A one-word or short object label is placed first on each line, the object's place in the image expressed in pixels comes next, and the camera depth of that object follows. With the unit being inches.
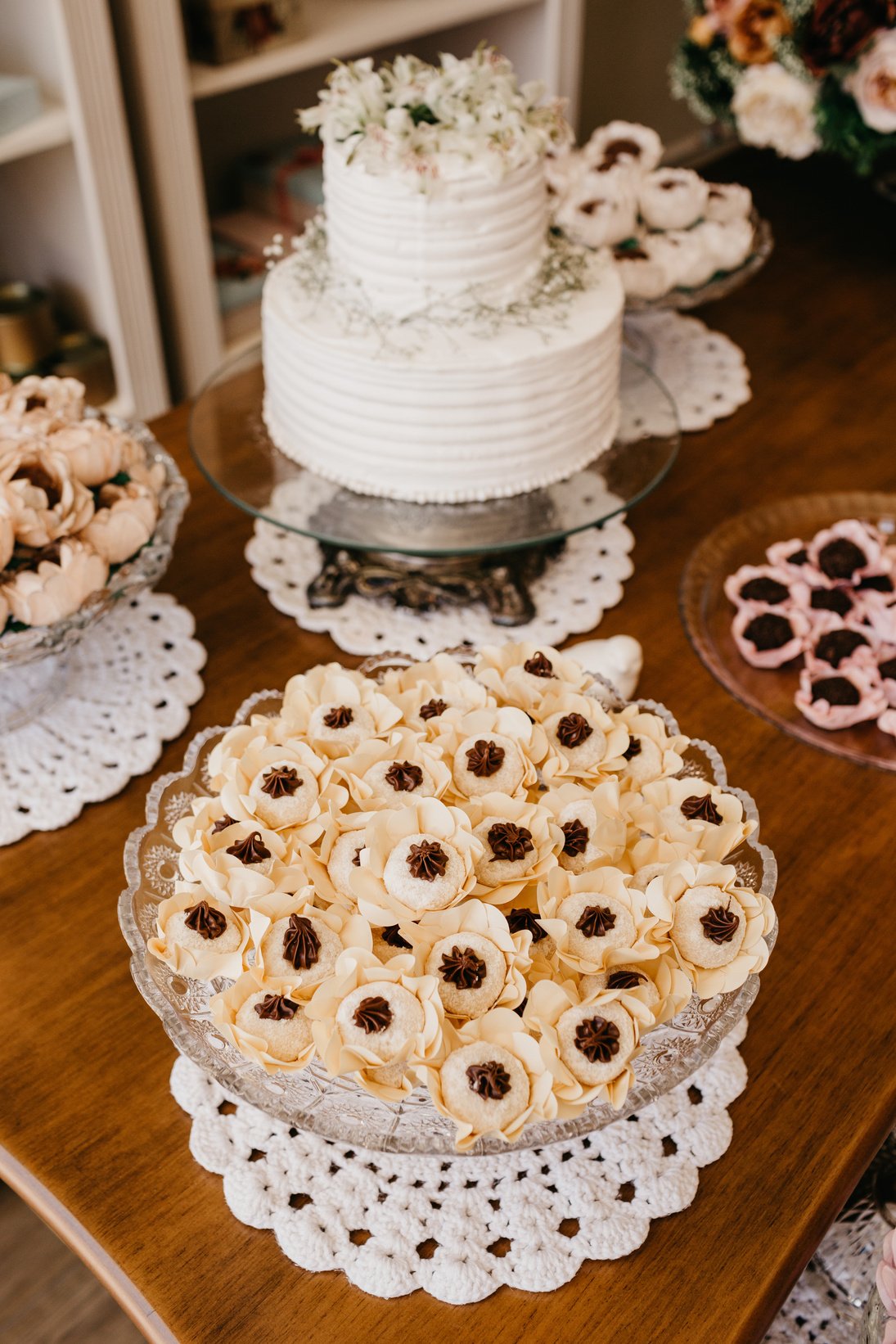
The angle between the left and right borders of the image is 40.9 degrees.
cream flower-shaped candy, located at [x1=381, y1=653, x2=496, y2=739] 29.5
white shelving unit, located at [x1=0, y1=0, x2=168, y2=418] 56.3
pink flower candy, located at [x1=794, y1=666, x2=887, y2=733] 38.2
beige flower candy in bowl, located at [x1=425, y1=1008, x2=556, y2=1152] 22.1
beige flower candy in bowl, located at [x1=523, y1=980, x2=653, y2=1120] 22.6
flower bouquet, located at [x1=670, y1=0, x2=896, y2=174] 52.5
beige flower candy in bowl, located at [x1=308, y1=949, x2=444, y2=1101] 22.4
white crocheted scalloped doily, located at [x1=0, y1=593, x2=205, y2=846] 36.5
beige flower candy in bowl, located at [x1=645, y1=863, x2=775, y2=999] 24.5
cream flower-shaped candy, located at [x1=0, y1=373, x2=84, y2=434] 35.4
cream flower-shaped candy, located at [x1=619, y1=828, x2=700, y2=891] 26.3
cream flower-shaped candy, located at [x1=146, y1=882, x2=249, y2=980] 24.6
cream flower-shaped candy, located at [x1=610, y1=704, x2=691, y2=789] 28.9
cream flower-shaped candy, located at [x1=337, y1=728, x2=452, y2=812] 27.0
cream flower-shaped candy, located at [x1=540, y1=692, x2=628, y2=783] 28.0
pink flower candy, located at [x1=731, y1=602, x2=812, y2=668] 40.3
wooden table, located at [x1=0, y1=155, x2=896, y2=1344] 25.6
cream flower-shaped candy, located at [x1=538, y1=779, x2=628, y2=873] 26.2
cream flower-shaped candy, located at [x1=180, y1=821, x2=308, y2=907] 25.1
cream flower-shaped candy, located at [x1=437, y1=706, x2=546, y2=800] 27.2
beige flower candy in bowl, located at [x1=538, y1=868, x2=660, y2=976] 23.9
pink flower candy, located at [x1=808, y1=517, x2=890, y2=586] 42.1
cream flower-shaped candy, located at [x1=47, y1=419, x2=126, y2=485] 34.4
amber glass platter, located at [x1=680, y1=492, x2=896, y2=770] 38.5
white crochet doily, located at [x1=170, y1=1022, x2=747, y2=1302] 26.2
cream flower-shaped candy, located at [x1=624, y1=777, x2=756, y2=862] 26.8
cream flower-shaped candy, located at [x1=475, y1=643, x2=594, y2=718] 30.1
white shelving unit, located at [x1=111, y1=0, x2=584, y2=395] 61.1
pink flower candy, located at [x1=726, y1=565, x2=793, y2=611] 41.8
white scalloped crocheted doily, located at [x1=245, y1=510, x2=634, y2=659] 42.4
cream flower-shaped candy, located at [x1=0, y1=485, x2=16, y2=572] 31.7
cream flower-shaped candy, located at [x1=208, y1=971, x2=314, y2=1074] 23.1
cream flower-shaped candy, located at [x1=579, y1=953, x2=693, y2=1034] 23.8
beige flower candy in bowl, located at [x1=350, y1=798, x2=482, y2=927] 24.2
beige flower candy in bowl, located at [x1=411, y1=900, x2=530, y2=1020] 23.3
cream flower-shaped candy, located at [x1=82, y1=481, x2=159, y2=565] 34.2
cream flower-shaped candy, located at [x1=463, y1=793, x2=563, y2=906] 25.2
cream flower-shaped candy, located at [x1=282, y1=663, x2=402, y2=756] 29.0
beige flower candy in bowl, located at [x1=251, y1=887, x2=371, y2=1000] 24.0
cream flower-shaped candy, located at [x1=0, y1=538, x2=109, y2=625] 32.3
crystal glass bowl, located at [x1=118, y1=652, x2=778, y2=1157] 23.8
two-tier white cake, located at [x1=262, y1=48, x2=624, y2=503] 36.6
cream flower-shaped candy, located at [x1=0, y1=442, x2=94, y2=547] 32.4
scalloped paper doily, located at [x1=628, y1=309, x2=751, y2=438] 54.3
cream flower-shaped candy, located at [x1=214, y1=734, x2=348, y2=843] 26.6
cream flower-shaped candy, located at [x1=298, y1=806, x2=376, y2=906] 25.7
